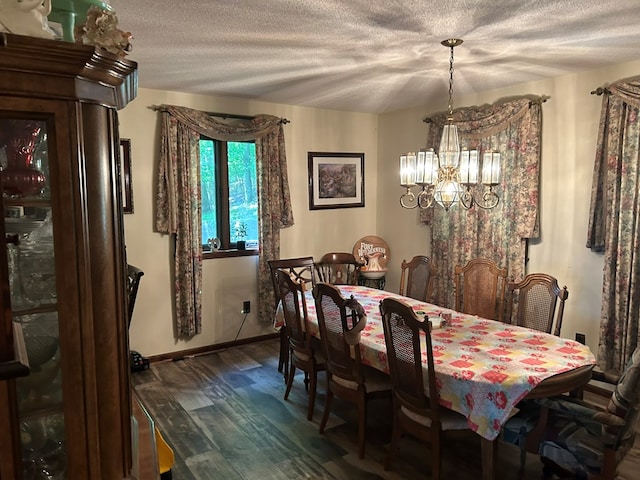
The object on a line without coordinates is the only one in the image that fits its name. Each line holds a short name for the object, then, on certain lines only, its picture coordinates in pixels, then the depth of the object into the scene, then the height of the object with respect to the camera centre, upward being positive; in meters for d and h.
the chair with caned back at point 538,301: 3.13 -0.69
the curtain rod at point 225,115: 4.27 +0.90
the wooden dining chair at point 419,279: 3.88 -0.64
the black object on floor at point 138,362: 4.22 -1.42
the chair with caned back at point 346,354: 2.66 -0.93
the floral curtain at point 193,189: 4.30 +0.17
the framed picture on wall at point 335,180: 5.32 +0.29
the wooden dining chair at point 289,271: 3.92 -0.71
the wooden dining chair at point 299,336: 3.22 -0.95
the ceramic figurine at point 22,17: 0.94 +0.39
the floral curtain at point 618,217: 3.46 -0.12
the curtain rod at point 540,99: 3.99 +0.88
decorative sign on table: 5.46 -0.61
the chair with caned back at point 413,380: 2.26 -0.91
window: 4.74 +0.15
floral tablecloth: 2.13 -0.82
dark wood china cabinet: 0.94 -0.12
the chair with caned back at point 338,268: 5.25 -0.74
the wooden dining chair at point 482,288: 3.57 -0.68
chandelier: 2.88 +0.22
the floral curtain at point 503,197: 4.09 +0.05
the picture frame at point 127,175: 4.18 +0.29
